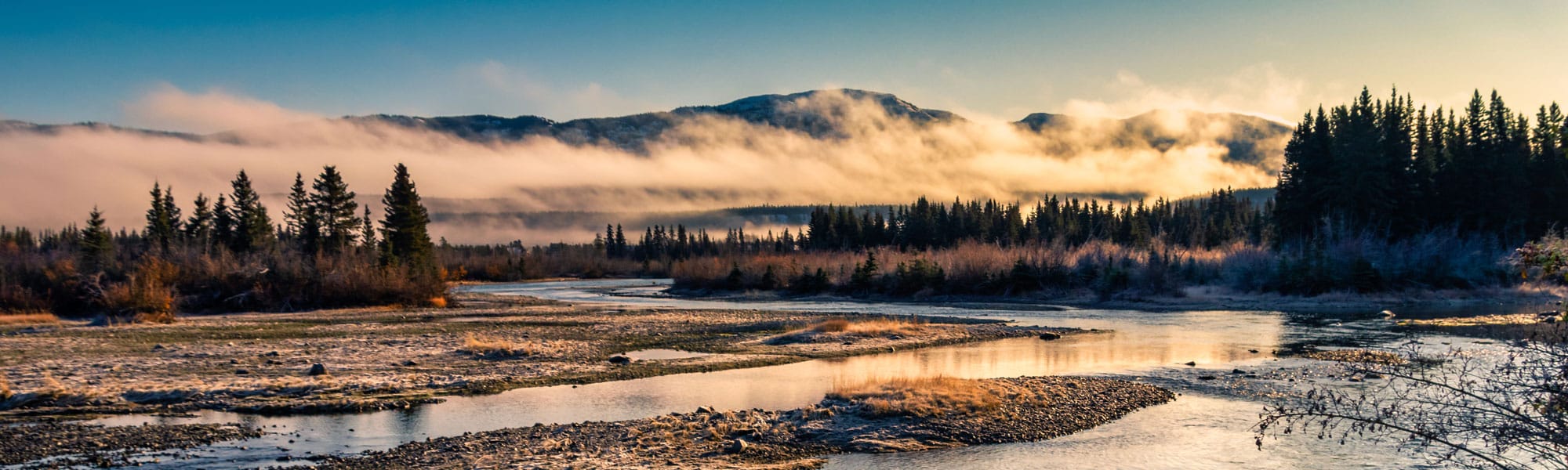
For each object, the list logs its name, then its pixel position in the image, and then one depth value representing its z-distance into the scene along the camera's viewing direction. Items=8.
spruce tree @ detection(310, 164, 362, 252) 85.06
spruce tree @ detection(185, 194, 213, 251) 99.19
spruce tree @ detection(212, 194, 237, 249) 91.44
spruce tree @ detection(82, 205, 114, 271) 78.31
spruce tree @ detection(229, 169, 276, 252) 89.44
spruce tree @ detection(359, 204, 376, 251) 90.69
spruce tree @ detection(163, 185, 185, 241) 102.93
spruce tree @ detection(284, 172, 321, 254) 84.38
